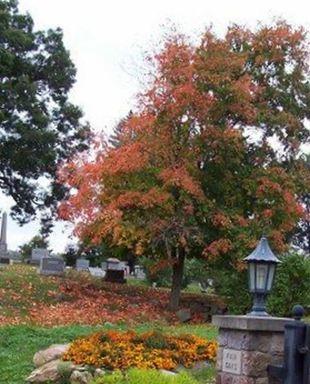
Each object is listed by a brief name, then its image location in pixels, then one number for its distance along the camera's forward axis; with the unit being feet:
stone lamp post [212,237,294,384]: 22.29
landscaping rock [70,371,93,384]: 29.01
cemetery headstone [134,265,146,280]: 111.37
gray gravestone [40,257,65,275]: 77.61
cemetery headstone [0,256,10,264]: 107.18
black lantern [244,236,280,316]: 24.70
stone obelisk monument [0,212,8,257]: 124.67
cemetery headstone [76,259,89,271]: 109.29
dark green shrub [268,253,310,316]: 53.26
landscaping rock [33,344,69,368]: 32.63
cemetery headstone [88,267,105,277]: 101.62
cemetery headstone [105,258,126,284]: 80.74
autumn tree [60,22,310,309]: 61.16
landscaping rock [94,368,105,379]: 28.97
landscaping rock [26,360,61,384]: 29.78
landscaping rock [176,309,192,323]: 60.34
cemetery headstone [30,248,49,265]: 109.19
